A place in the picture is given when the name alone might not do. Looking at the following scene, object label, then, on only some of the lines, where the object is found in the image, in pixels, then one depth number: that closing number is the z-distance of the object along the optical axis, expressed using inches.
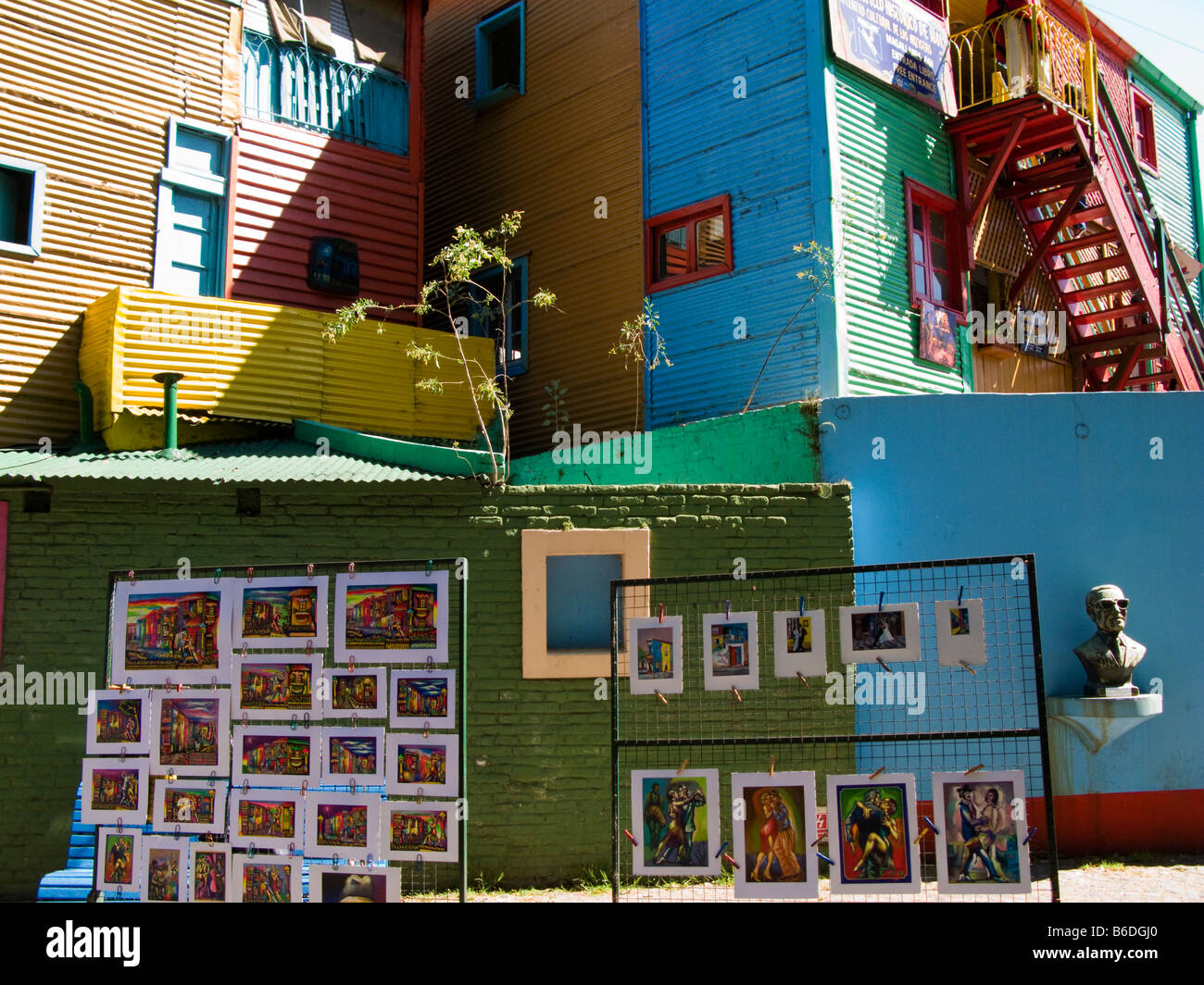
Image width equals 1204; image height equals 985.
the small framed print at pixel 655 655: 243.4
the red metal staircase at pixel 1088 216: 525.0
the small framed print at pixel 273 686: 240.8
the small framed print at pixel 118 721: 245.8
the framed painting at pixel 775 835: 223.1
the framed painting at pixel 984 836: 214.2
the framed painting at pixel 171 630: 246.1
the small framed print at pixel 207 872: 237.0
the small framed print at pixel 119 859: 240.1
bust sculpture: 339.0
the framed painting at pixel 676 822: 227.8
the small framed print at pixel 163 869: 237.9
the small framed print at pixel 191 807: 239.3
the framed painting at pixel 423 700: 239.3
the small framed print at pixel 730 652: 238.2
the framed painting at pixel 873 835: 217.9
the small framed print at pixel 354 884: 228.8
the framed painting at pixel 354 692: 240.5
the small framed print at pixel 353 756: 235.8
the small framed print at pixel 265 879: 233.3
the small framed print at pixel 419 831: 232.8
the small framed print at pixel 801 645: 233.0
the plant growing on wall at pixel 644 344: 526.3
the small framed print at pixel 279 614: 244.1
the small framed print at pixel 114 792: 243.0
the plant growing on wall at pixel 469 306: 400.5
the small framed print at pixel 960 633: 223.8
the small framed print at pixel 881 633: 228.2
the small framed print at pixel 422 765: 235.1
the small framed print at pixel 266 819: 235.5
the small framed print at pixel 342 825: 231.6
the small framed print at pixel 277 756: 236.5
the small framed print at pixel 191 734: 241.8
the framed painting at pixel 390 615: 243.0
